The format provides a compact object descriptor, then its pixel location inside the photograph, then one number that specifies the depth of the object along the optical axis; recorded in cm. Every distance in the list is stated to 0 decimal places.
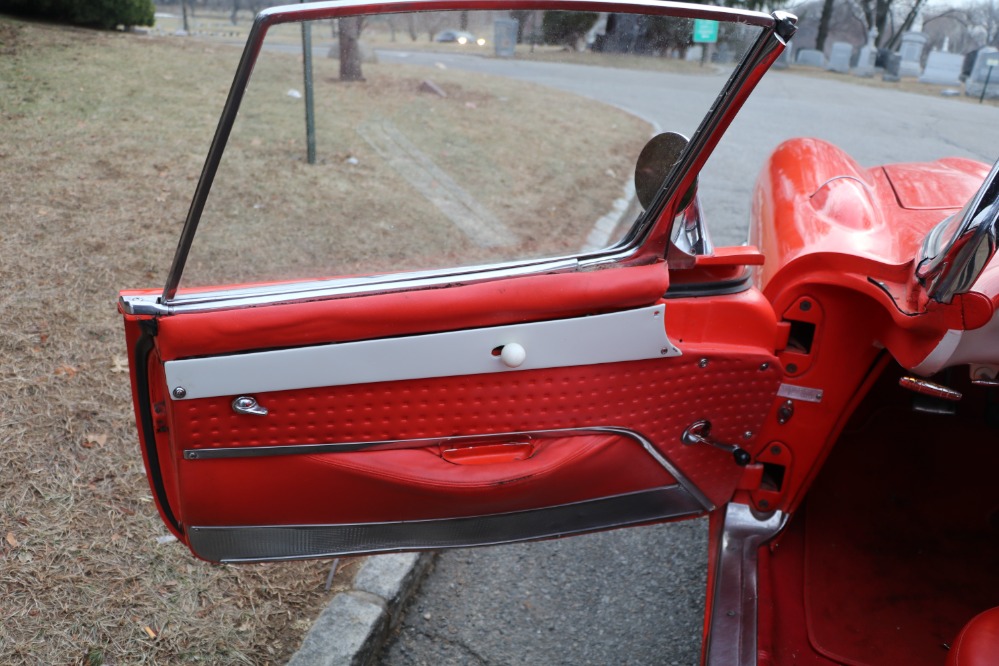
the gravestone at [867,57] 2305
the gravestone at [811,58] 2489
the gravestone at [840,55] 2434
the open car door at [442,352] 154
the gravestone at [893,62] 1658
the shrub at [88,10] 882
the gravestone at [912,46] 1688
